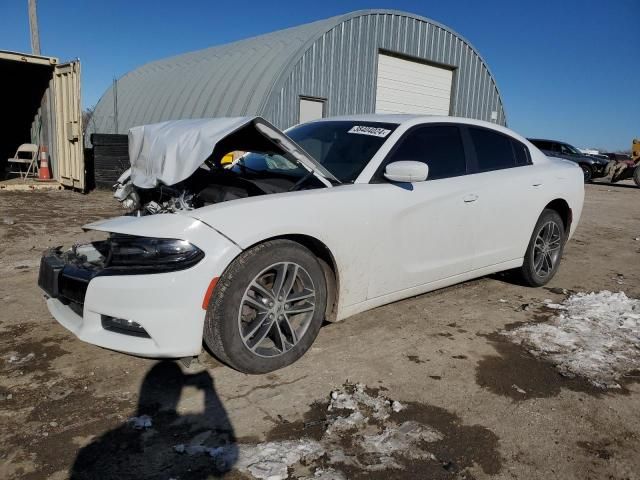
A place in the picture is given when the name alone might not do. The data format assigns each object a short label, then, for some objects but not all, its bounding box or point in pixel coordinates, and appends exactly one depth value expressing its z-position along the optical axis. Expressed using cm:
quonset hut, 1364
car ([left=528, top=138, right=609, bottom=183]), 2114
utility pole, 1495
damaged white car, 264
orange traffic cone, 1285
